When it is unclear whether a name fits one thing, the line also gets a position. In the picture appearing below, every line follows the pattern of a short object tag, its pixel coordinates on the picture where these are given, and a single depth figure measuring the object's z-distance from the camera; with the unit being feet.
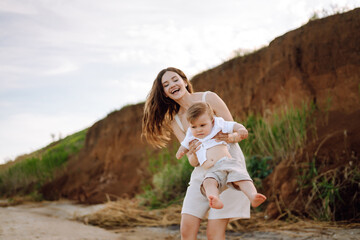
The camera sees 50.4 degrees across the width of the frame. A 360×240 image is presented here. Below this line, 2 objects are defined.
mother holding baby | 9.70
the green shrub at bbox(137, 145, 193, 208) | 22.88
